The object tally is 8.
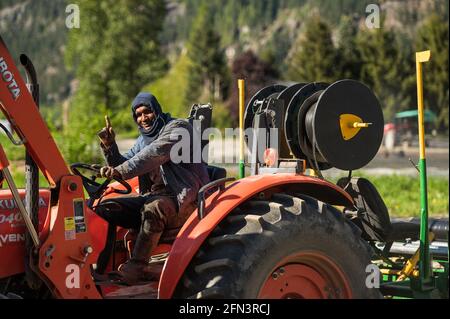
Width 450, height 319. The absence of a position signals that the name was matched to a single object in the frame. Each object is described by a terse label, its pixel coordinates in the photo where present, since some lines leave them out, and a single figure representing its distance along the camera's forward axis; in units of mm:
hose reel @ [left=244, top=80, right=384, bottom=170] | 5289
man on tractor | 4684
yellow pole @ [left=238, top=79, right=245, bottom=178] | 6168
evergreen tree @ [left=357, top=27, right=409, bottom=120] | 41844
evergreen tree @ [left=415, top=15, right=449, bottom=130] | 40969
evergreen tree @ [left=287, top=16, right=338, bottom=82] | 44719
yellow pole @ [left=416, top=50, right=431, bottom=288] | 5691
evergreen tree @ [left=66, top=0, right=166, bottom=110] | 43469
